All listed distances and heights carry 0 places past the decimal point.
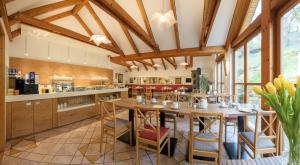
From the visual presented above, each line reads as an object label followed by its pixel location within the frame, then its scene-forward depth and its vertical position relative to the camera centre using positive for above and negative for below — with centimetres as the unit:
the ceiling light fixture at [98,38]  413 +137
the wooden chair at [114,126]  229 -78
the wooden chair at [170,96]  433 -44
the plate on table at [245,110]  205 -43
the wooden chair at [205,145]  163 -82
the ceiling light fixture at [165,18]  315 +155
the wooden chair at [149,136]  192 -80
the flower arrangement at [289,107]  70 -14
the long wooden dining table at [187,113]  211 -47
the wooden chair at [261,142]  169 -80
